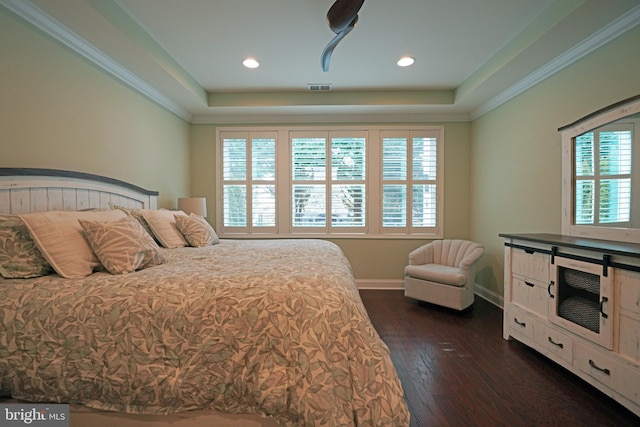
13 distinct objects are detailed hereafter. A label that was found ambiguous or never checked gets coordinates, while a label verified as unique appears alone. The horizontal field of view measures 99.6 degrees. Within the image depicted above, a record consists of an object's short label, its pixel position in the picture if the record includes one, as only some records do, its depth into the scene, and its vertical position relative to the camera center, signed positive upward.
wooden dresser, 1.54 -0.65
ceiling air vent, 3.47 +1.62
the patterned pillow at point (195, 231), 2.60 -0.21
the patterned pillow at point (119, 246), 1.52 -0.22
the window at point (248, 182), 4.15 +0.43
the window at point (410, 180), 4.09 +0.47
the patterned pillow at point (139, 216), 2.41 -0.06
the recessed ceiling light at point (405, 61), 2.85 +1.61
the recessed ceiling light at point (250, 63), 2.89 +1.61
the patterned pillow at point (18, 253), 1.41 -0.24
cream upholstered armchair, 3.05 -0.73
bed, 1.12 -0.63
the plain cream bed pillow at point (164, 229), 2.45 -0.18
